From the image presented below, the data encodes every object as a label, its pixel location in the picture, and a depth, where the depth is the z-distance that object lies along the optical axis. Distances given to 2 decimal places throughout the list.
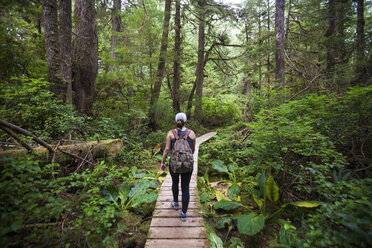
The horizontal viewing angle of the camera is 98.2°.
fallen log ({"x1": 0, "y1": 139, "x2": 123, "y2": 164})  3.38
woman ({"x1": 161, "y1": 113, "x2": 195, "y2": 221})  3.01
